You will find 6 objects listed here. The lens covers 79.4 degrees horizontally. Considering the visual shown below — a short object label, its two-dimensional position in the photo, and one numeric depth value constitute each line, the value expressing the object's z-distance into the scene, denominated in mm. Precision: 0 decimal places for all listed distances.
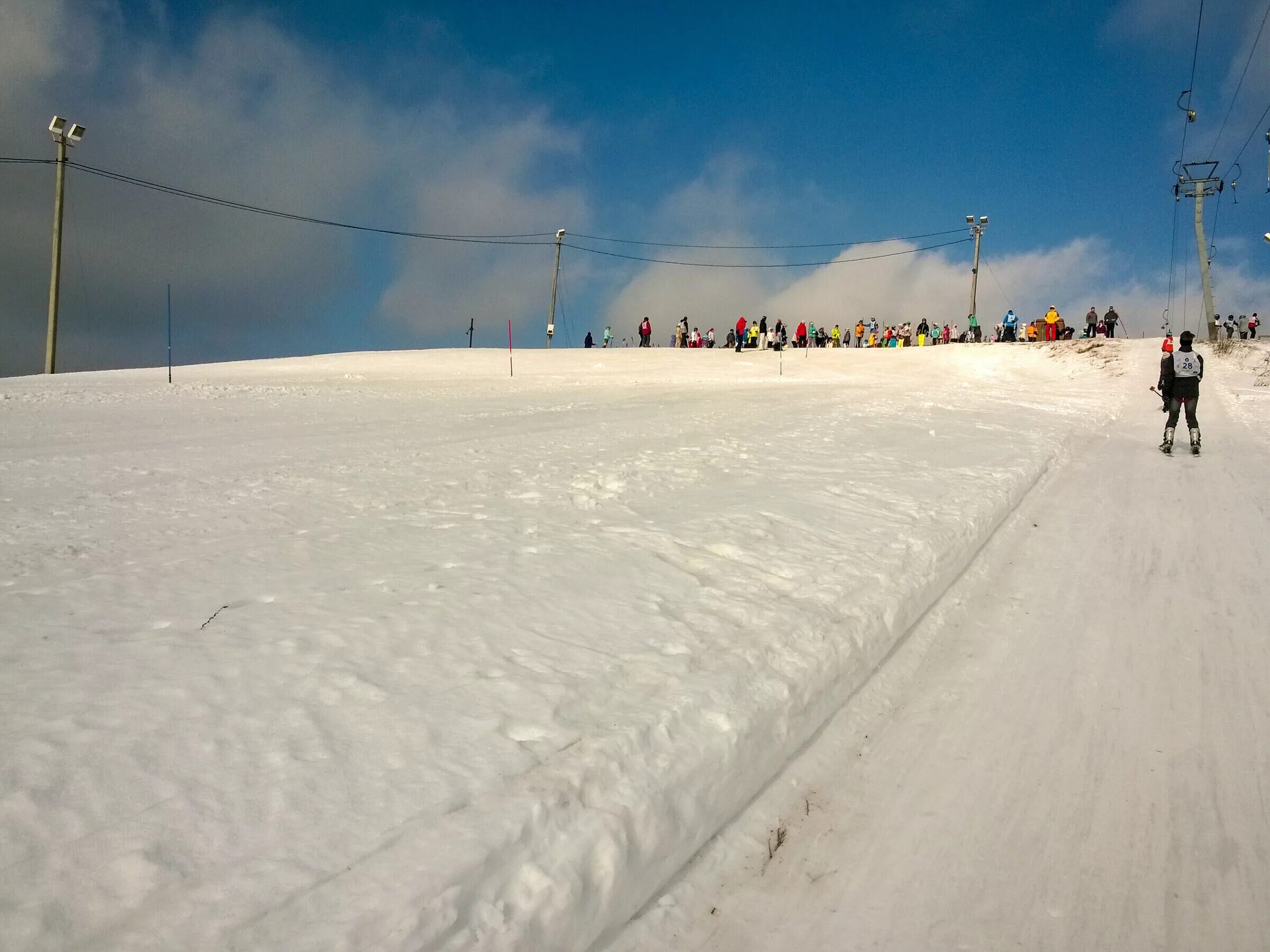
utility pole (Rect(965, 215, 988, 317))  45719
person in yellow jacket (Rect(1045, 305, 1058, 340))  34562
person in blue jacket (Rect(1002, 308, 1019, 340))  36875
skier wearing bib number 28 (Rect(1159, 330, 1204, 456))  12289
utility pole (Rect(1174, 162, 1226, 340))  34375
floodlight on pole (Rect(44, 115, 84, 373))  26703
